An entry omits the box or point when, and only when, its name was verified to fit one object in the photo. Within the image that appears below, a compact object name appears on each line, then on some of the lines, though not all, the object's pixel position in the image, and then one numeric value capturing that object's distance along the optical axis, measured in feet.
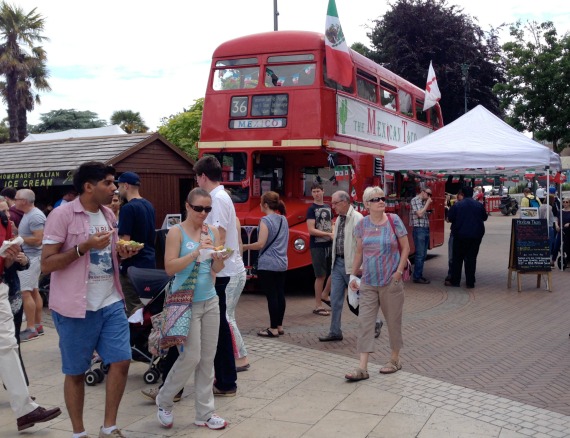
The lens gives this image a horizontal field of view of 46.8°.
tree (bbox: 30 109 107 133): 174.91
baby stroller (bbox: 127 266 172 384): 18.10
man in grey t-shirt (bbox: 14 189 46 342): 24.95
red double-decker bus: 35.73
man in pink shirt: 13.76
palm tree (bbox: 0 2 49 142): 120.57
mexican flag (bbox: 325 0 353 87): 35.58
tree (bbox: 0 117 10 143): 181.98
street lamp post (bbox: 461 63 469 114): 106.15
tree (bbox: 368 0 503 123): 116.57
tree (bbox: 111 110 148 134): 178.50
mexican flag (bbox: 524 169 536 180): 42.63
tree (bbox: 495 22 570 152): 88.12
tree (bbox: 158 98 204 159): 95.57
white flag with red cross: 54.61
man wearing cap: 19.90
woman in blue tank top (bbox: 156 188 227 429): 15.21
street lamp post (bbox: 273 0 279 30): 69.15
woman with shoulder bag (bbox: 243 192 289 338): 24.90
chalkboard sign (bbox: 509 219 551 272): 38.22
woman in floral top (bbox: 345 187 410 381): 20.10
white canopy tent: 38.58
